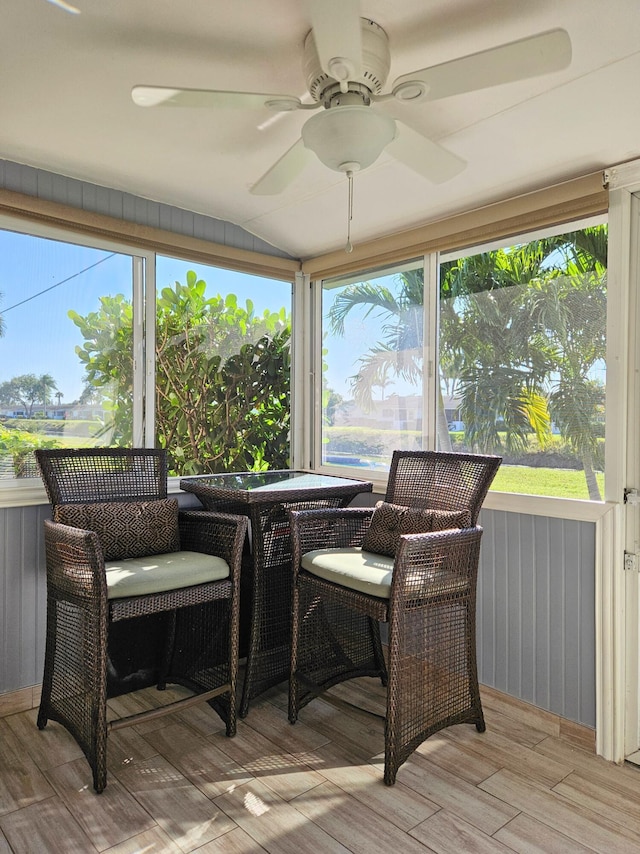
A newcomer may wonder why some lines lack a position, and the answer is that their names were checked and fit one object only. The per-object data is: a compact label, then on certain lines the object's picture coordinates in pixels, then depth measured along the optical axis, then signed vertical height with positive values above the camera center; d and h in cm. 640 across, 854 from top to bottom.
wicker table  265 -61
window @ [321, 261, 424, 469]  319 +29
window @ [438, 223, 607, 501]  247 +26
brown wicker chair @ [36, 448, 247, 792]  209 -60
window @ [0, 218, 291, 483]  267 +32
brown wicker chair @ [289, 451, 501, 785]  215 -66
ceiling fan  138 +84
